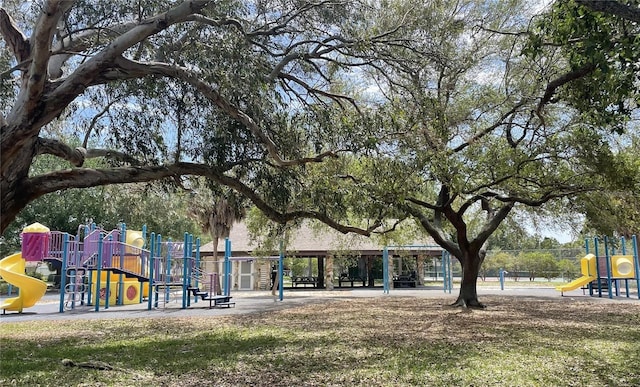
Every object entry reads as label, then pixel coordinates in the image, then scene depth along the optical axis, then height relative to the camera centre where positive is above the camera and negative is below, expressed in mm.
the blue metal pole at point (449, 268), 27197 -582
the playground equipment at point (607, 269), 22328 -541
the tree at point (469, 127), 10625 +3213
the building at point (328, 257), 28672 +84
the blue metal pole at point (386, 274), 27594 -906
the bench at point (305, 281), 34031 -1606
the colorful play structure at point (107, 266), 17219 -283
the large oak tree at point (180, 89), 7707 +3022
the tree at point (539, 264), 39719 -539
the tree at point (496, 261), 45219 -325
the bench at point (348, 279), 35406 -1567
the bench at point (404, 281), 33188 -1559
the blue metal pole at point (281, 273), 21175 -648
